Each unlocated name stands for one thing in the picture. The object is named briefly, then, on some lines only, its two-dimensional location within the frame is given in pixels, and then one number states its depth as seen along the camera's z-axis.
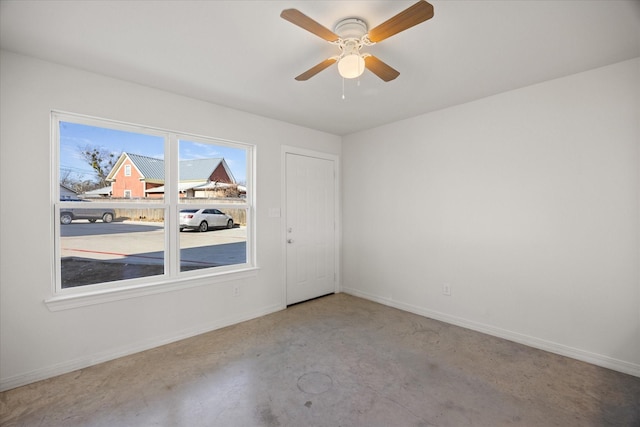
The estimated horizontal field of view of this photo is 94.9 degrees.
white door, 4.04
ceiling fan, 1.50
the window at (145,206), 2.55
